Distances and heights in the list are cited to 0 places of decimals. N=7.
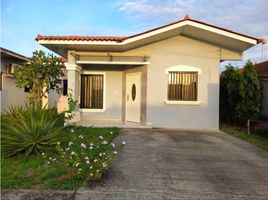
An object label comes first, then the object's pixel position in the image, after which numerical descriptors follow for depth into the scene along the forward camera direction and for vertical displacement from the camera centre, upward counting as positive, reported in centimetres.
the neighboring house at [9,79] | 1066 +96
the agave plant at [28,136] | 445 -94
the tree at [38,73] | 843 +99
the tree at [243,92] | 898 +26
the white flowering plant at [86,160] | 354 -130
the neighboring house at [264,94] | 974 +19
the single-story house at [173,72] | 836 +110
